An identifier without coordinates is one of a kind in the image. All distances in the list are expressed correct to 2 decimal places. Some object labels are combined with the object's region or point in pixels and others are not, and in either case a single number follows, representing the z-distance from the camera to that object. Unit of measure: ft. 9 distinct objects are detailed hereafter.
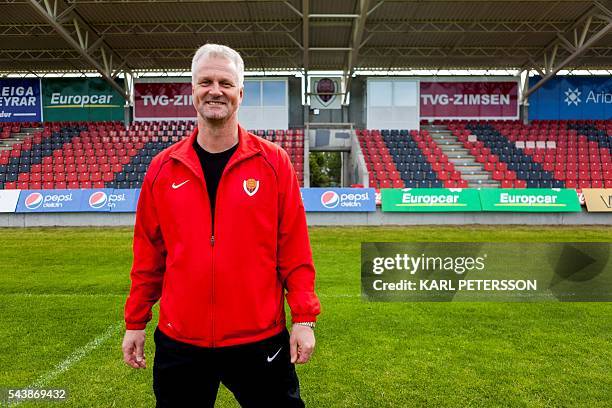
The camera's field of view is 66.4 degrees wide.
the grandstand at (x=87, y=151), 67.92
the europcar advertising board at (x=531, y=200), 54.39
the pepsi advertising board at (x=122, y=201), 53.21
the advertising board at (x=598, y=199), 54.19
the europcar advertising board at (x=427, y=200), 53.88
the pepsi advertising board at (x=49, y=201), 53.47
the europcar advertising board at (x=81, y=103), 87.66
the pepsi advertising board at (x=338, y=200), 53.26
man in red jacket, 6.47
